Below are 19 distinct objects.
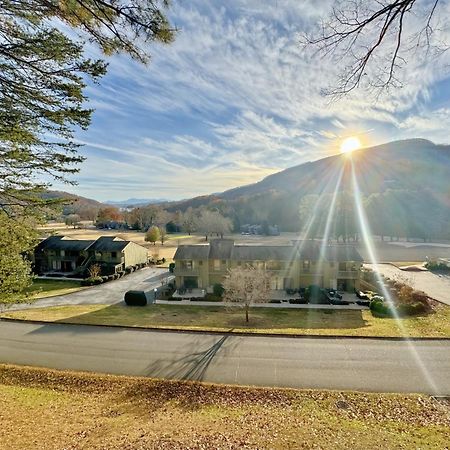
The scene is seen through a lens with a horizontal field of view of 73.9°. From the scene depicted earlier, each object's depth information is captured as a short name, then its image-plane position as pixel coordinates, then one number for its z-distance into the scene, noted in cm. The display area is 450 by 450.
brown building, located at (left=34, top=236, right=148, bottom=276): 4509
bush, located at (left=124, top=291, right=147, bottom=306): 2972
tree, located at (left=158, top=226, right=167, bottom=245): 7550
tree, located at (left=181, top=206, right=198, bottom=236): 9694
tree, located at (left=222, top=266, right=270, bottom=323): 2508
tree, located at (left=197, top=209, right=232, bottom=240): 9147
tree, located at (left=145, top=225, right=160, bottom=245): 6988
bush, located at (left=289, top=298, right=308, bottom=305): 3020
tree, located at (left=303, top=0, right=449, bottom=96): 399
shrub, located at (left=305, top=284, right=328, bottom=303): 3069
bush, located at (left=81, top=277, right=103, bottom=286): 3884
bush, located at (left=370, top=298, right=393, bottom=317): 2605
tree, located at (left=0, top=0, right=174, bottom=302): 645
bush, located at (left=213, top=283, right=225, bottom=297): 3253
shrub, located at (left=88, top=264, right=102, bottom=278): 4070
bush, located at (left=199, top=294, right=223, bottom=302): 3166
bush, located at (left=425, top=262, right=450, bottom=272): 4288
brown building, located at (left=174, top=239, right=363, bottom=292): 3409
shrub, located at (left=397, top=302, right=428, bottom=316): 2588
